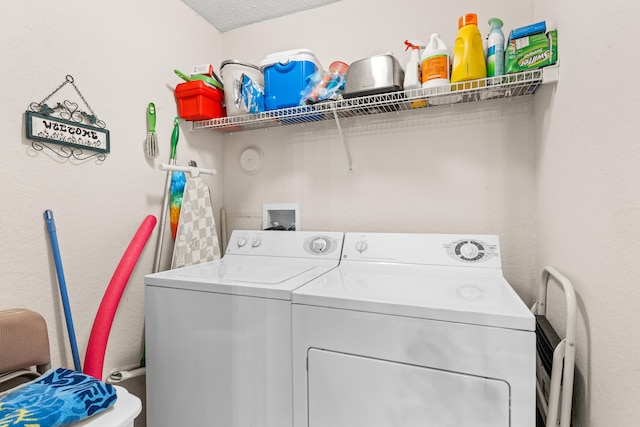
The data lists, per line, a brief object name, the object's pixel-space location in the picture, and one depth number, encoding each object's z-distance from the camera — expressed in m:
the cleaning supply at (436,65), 1.48
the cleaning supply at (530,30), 1.26
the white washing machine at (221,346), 1.20
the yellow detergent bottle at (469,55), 1.42
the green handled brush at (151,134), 1.73
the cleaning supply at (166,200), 1.75
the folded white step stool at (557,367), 0.94
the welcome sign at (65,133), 1.25
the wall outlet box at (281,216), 2.11
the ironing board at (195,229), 1.78
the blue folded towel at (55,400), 0.80
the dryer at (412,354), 0.89
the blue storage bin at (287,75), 1.76
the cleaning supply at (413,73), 1.54
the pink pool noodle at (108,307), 1.36
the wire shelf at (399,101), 1.41
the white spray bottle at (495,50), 1.41
